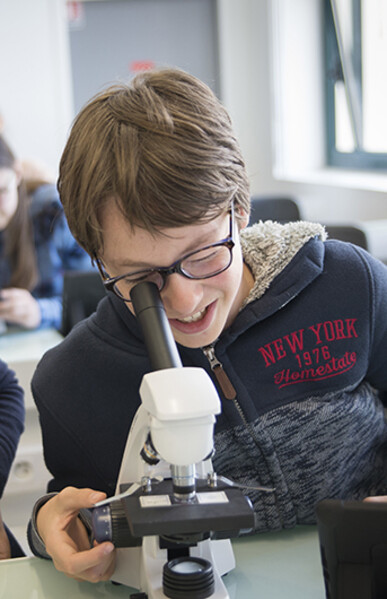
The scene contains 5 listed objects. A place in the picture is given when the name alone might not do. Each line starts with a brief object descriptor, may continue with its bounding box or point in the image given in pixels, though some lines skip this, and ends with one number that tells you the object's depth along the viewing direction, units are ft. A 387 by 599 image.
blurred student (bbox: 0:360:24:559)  3.83
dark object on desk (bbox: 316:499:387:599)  2.24
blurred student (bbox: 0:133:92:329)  7.80
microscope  2.05
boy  2.86
